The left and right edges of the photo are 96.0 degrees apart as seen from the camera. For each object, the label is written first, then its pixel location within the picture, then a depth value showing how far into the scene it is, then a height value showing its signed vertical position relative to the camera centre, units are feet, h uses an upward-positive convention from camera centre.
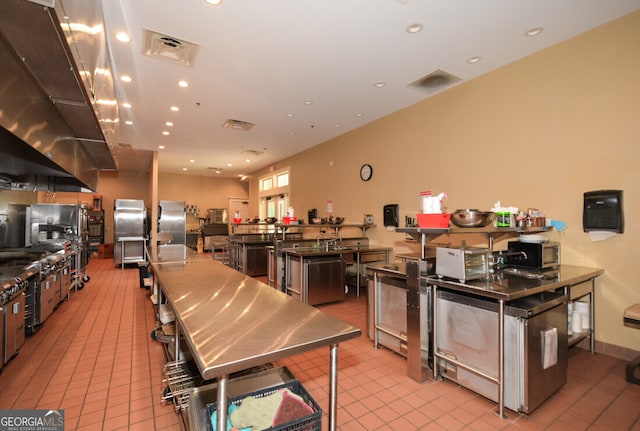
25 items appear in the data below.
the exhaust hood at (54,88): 4.10 +2.71
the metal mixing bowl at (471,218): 7.98 +0.02
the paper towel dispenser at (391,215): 16.63 +0.23
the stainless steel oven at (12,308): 8.00 -2.63
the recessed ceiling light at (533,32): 9.62 +6.32
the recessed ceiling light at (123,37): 9.74 +6.28
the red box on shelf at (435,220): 7.63 -0.03
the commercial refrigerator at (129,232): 25.86 -1.11
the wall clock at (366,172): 18.78 +3.12
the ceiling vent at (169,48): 10.01 +6.32
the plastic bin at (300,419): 3.95 -2.82
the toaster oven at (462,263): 7.54 -1.20
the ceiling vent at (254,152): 26.25 +6.22
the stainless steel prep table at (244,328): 3.34 -1.55
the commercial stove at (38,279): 10.58 -2.42
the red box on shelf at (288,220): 18.84 -0.05
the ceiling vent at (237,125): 18.67 +6.30
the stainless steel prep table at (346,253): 14.78 -1.83
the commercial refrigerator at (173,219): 28.76 +0.05
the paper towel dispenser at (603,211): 8.93 +0.23
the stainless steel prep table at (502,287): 6.51 -1.69
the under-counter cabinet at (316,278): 14.64 -3.12
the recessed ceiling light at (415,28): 9.37 +6.30
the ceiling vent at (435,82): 12.71 +6.36
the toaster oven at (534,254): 9.08 -1.17
